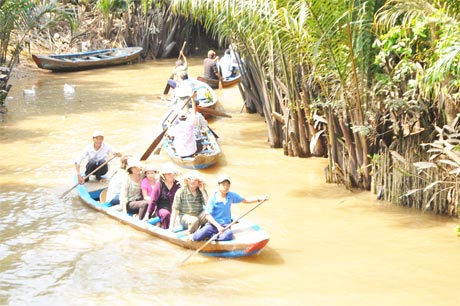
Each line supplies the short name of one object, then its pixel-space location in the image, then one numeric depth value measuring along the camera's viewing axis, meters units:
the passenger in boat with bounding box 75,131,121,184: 20.30
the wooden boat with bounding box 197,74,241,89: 36.02
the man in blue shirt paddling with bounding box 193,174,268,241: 15.12
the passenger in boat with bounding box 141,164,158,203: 17.26
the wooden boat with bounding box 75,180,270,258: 14.94
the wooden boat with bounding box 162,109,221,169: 22.39
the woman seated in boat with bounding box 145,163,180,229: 16.49
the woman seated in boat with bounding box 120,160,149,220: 17.42
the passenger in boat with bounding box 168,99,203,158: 22.74
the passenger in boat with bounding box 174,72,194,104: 25.48
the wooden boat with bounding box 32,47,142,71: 42.38
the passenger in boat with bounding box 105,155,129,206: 18.21
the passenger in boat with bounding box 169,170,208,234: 15.63
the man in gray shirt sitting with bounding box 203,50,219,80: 36.14
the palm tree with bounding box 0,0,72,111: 31.88
